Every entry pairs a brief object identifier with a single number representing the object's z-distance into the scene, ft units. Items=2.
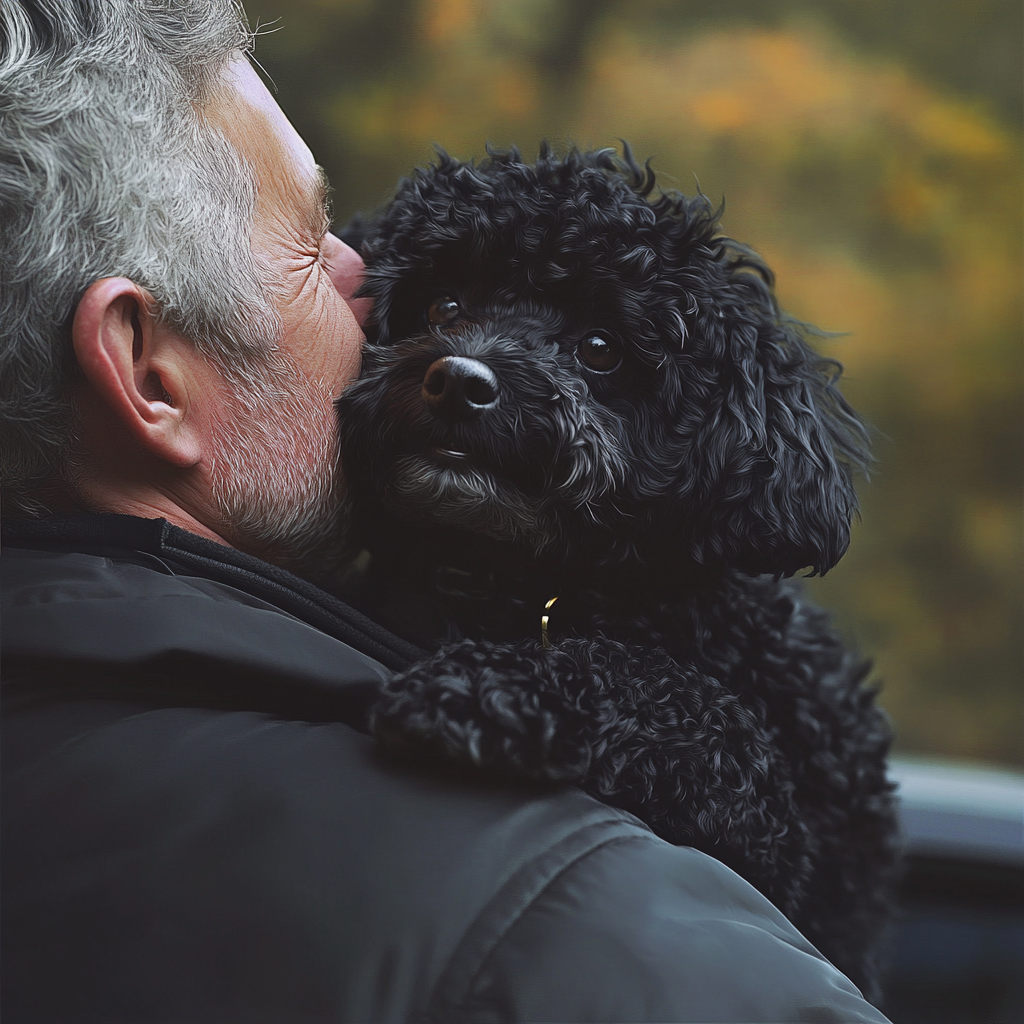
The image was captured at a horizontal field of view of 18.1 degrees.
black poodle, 3.52
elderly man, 3.10
